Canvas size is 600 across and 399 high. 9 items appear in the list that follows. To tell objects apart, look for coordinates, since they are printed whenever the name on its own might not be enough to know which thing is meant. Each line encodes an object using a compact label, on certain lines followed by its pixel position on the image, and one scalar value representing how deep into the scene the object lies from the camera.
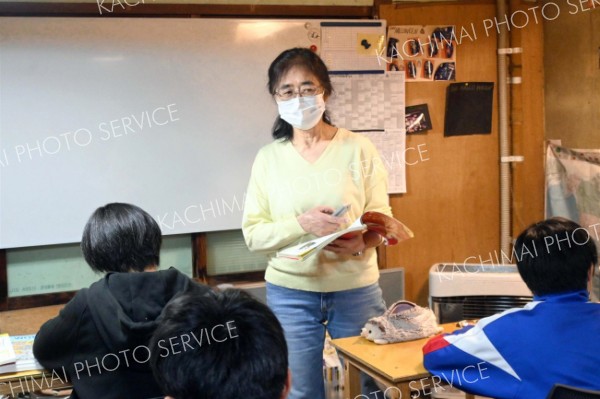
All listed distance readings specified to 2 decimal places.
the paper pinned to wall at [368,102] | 3.54
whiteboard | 3.02
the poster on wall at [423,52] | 3.63
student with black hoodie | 1.68
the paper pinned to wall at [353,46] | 3.49
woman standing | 2.26
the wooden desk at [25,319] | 3.07
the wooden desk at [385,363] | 1.92
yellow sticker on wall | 3.54
